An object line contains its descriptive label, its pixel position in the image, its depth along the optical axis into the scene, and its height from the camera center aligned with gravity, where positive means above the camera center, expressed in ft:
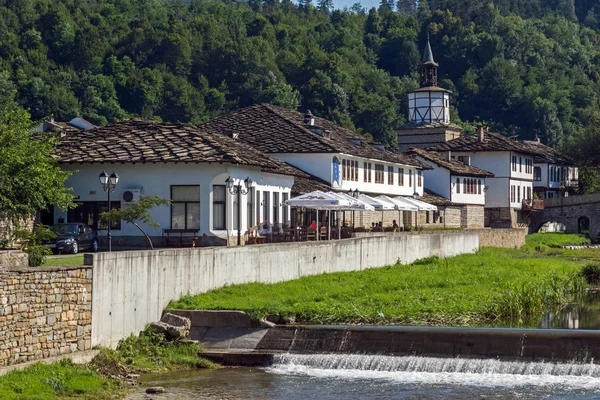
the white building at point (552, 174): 414.62 +22.96
